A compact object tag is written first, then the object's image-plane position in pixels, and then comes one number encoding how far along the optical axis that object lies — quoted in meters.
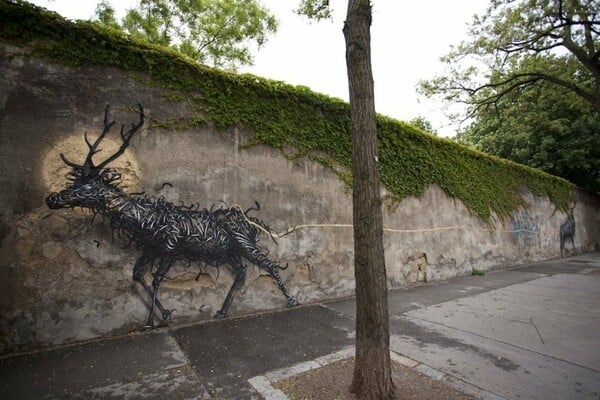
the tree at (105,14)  14.24
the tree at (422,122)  24.25
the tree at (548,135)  13.91
